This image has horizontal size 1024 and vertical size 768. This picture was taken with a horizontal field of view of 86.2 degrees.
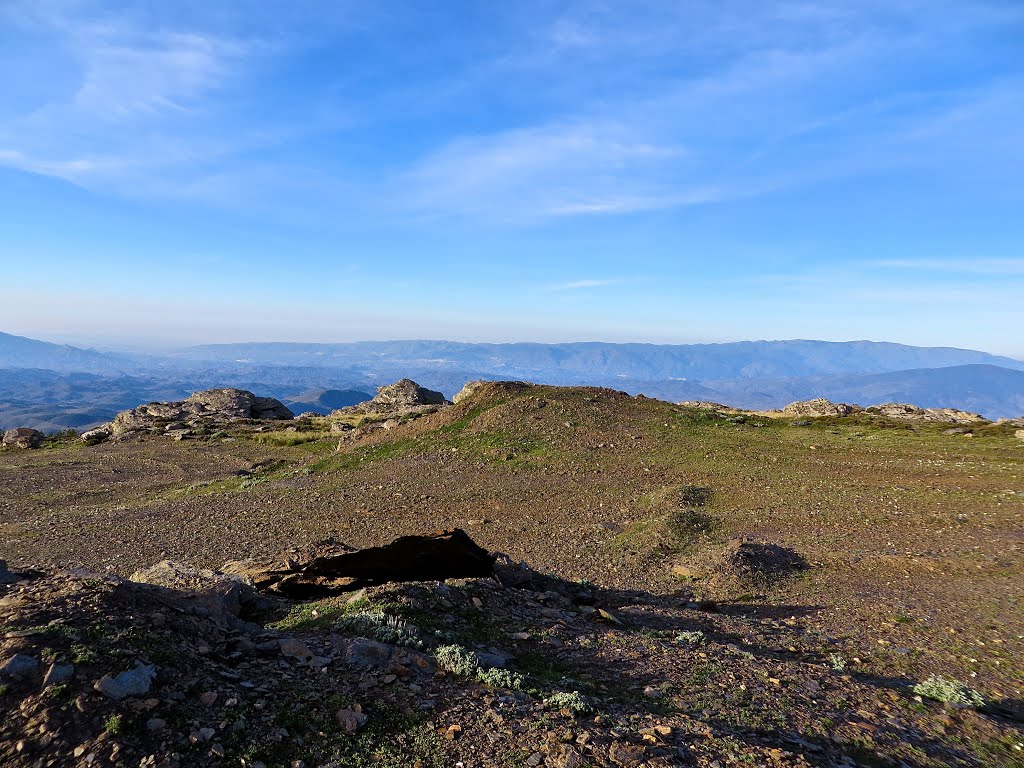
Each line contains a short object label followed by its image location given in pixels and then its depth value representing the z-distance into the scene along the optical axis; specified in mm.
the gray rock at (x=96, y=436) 40881
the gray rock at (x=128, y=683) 5191
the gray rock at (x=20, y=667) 5043
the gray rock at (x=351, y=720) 5508
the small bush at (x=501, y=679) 6574
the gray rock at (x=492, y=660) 7161
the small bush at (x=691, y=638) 9203
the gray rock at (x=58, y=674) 5082
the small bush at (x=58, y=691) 4984
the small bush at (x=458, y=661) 6816
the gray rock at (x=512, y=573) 11820
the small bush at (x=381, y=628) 7438
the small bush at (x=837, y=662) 8844
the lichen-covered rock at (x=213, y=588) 7891
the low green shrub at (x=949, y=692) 7852
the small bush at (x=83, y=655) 5371
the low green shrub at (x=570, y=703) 6111
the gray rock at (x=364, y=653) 6707
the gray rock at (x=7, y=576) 7191
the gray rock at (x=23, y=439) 39312
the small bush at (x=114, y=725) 4801
